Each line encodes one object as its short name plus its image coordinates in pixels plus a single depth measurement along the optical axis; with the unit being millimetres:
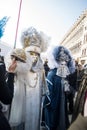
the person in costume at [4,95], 787
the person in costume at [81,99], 1098
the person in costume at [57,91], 1666
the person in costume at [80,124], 325
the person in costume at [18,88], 1240
